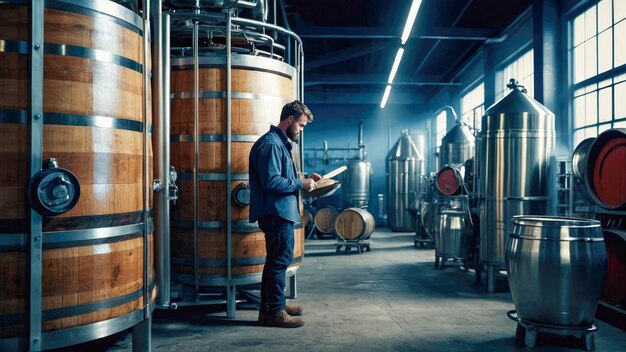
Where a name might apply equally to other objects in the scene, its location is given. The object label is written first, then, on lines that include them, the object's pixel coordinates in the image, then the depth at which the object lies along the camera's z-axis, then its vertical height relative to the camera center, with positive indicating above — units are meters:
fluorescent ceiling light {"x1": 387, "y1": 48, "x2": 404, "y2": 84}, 11.25 +2.88
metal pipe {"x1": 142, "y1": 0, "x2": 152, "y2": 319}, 3.14 +0.12
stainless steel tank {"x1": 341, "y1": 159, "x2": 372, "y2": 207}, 15.66 -0.05
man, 4.45 -0.21
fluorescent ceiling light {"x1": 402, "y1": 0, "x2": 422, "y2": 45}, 8.23 +2.88
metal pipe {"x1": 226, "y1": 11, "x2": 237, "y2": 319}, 4.65 +0.23
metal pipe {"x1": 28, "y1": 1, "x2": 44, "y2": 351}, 2.53 +0.15
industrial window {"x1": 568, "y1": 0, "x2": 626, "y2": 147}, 7.20 +1.74
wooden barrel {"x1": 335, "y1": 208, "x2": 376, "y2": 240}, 10.43 -0.91
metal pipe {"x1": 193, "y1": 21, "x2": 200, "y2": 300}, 4.64 +0.17
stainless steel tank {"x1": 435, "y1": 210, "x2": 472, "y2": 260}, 7.68 -0.82
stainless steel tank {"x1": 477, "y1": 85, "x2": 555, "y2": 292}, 6.10 +0.21
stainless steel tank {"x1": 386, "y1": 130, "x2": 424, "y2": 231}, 15.59 -0.02
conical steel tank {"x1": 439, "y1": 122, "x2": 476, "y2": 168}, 11.70 +0.82
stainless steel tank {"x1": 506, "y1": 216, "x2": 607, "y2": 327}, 3.88 -0.69
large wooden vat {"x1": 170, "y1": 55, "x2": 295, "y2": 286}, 4.71 +0.17
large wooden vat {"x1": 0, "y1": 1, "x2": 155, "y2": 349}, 2.51 +0.10
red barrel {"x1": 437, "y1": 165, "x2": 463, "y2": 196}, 8.80 +0.02
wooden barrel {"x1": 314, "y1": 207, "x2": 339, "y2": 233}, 13.44 -1.03
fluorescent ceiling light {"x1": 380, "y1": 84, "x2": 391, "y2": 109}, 15.56 +2.79
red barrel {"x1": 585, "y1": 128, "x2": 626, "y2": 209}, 4.78 +0.11
